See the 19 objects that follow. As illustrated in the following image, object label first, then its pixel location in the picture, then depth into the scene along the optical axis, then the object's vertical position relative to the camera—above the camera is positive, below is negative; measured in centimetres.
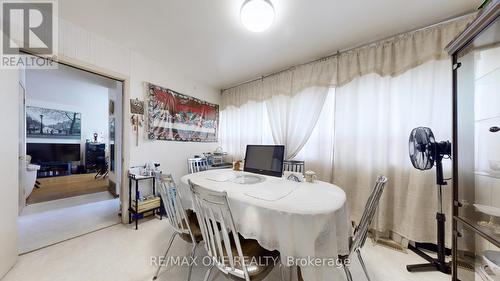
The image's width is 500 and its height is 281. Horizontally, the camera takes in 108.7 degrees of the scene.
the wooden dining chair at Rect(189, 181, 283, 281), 99 -61
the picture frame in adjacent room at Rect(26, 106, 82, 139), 500 +48
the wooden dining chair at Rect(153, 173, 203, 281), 142 -58
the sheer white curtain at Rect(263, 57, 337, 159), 266 +66
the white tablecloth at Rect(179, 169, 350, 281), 98 -47
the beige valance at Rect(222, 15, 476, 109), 187 +102
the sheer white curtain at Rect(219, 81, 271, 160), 344 +42
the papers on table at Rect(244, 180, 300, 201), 124 -40
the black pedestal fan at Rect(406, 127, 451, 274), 162 -21
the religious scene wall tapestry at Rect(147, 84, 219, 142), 286 +42
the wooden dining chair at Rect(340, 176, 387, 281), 120 -52
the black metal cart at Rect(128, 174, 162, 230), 242 -93
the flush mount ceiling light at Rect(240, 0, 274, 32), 155 +113
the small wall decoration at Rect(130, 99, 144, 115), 261 +49
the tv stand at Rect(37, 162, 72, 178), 510 -90
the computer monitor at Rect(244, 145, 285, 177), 166 -19
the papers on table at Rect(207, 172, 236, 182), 183 -40
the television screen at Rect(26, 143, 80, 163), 496 -38
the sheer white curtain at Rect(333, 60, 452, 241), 189 +4
